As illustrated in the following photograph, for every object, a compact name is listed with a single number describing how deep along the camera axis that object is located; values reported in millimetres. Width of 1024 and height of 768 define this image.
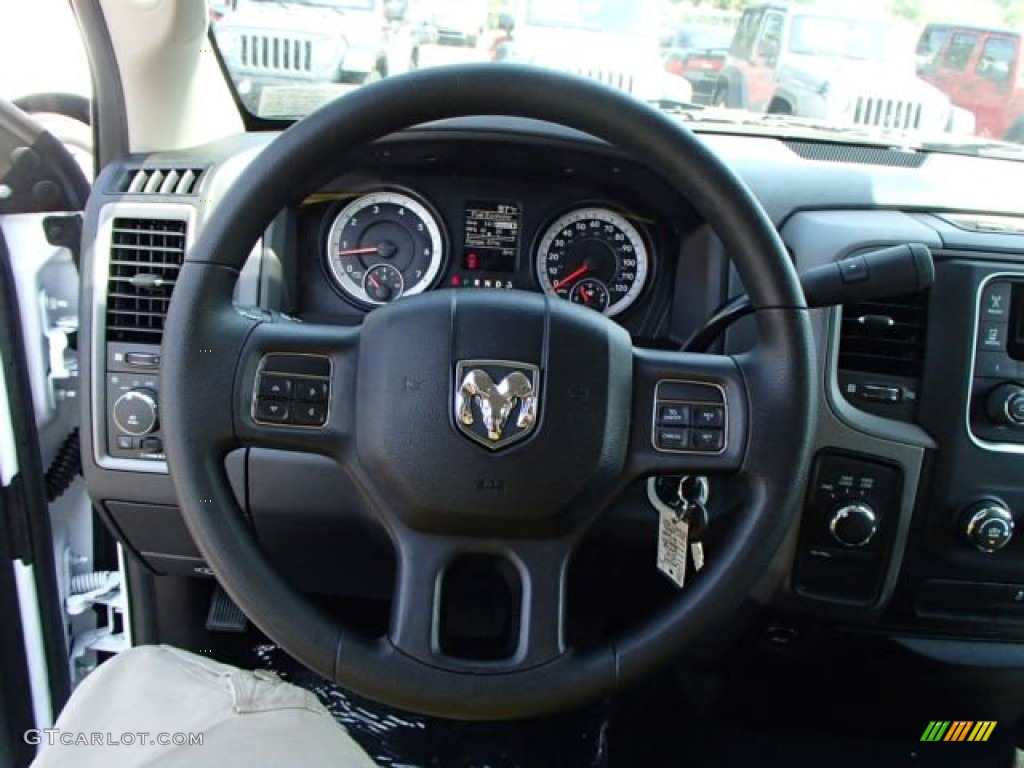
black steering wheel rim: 1086
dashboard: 1510
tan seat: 1088
